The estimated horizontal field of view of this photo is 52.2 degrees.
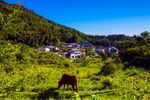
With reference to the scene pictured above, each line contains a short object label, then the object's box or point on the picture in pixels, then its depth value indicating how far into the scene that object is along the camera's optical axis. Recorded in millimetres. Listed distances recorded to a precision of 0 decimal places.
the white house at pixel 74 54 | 50657
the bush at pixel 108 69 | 17551
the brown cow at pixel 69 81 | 10784
